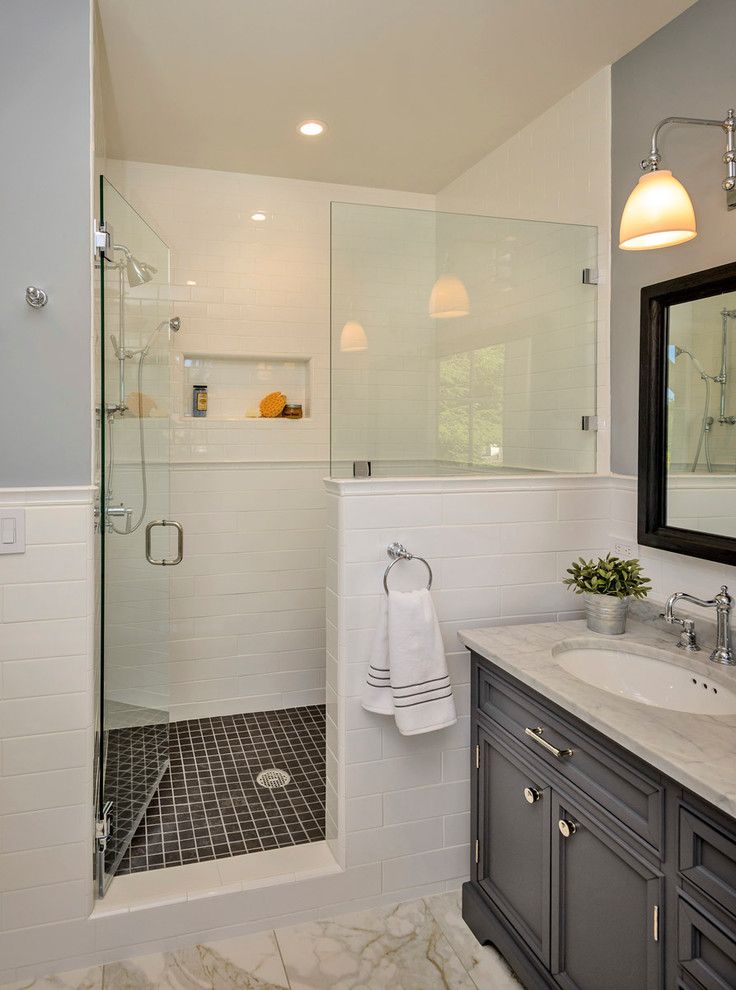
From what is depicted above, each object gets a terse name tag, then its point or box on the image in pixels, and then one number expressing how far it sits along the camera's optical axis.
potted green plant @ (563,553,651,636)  2.12
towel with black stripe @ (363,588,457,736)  2.04
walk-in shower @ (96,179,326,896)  2.20
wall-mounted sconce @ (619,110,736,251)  1.73
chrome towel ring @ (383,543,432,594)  2.14
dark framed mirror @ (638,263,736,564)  1.92
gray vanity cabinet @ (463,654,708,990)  1.29
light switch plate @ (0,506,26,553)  1.91
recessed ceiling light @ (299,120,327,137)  2.89
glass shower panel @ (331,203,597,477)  2.25
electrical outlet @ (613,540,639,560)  2.37
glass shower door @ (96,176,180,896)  2.09
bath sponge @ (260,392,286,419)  3.65
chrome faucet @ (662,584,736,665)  1.83
